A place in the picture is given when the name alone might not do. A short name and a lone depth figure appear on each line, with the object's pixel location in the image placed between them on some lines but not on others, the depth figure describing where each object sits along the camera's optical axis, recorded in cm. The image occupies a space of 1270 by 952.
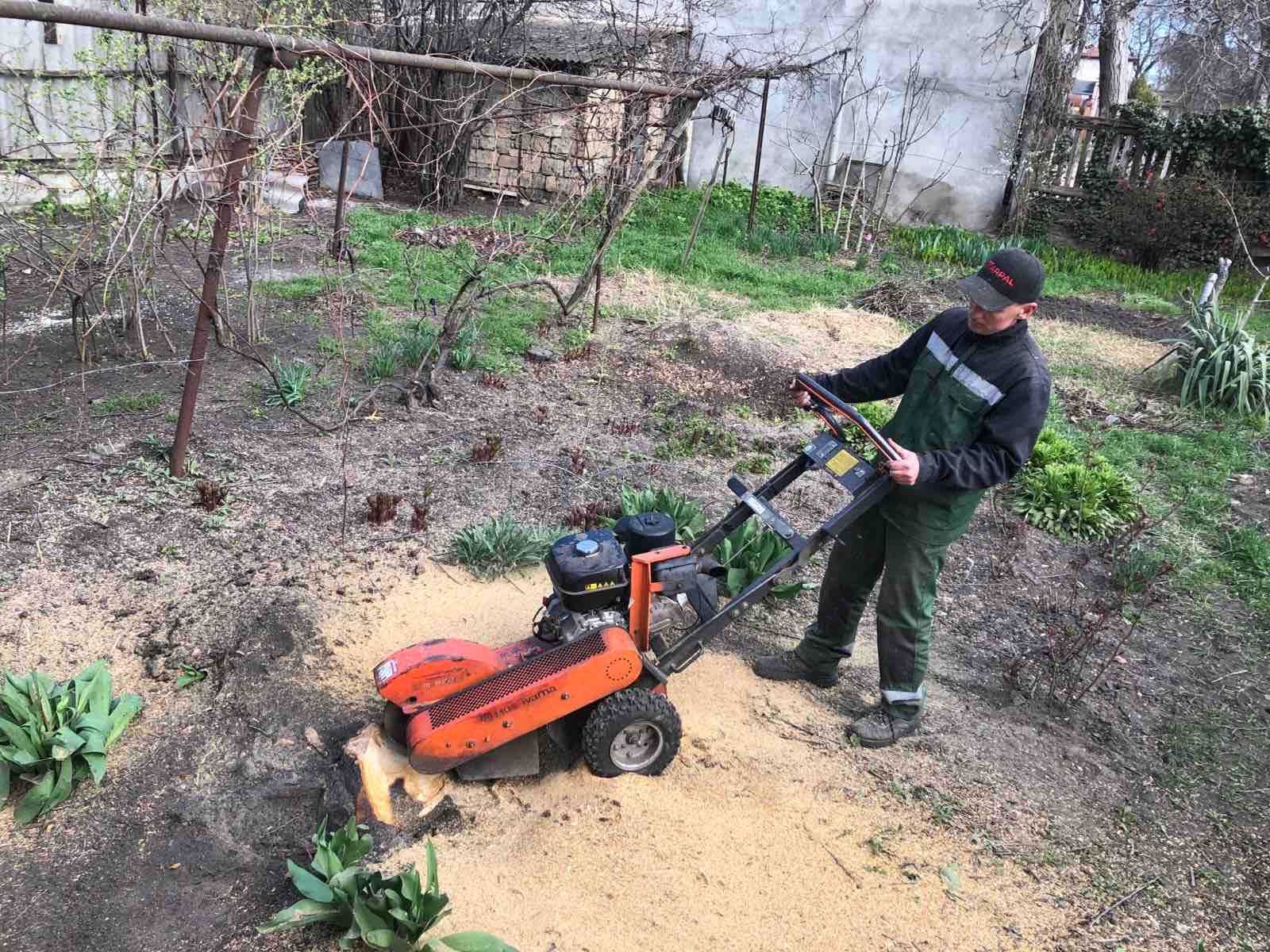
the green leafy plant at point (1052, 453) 631
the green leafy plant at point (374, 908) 262
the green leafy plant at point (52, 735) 301
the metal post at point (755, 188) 1115
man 329
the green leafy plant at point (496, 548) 461
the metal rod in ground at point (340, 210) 693
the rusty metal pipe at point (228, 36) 328
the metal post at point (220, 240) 413
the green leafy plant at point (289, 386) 599
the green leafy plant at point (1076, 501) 575
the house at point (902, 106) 1412
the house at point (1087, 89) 2711
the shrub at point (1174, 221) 1243
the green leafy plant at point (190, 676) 363
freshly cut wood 314
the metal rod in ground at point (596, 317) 787
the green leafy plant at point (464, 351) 700
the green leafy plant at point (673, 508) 486
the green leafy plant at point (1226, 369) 762
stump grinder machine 306
